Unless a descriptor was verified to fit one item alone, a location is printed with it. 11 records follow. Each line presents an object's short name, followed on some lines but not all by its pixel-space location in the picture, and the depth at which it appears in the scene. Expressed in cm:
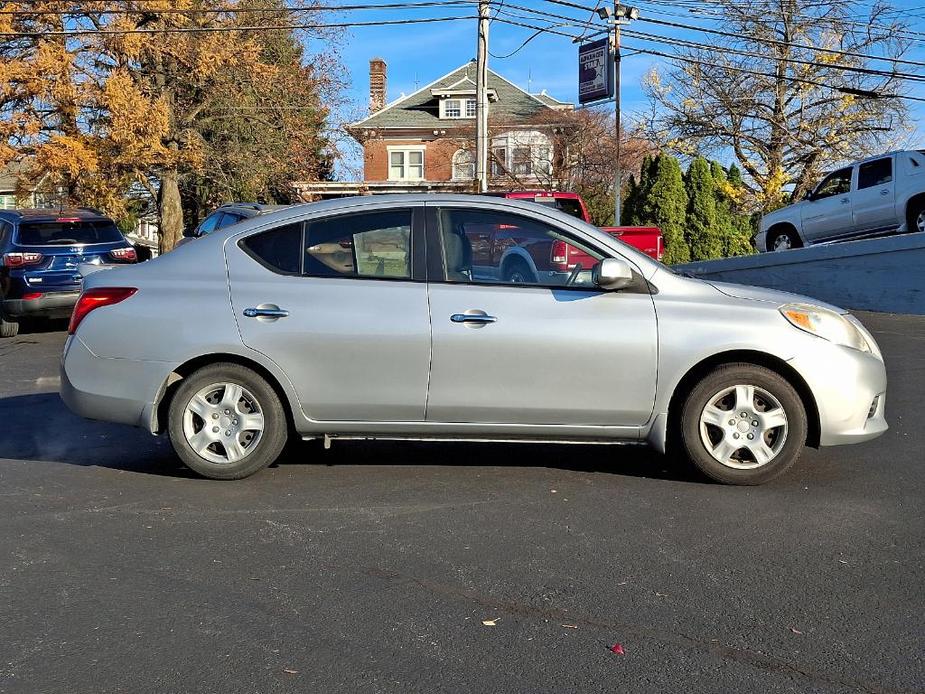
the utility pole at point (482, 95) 2461
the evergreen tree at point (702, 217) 3127
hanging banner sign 3188
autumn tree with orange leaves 2709
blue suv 1392
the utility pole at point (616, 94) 3110
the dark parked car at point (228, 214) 1225
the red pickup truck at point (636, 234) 1563
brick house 4100
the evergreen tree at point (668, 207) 3088
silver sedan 571
